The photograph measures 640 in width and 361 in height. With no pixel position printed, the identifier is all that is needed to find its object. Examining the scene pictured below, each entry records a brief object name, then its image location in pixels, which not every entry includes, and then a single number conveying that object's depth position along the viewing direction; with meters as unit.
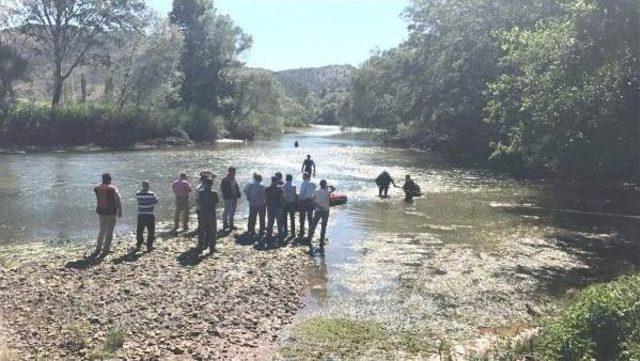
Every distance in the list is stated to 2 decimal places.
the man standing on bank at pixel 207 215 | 16.44
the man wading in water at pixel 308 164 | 32.11
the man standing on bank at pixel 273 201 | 18.22
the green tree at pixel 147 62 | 74.88
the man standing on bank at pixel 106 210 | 15.87
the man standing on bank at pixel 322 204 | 17.81
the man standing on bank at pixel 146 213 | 16.58
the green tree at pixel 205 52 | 86.50
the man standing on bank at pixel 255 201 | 18.45
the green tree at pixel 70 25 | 71.19
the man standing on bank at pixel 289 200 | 19.00
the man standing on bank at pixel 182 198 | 19.16
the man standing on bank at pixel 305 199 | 19.22
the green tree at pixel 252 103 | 88.56
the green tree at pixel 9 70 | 66.94
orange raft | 26.69
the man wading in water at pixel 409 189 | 28.83
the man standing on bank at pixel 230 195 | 19.28
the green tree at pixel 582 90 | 19.67
